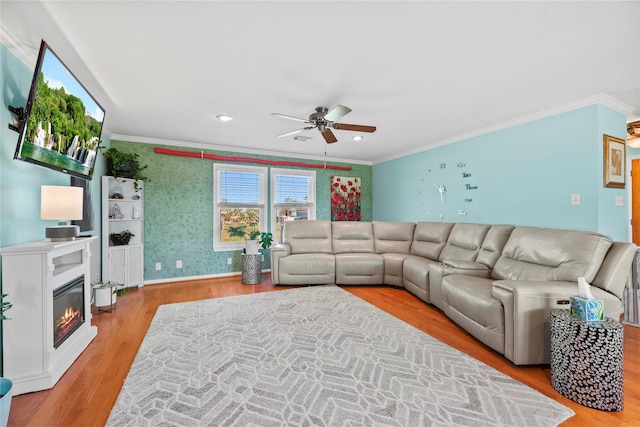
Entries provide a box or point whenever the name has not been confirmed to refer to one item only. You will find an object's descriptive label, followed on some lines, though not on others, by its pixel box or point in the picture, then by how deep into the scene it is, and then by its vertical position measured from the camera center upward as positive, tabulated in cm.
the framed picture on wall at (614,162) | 282 +53
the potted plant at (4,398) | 129 -91
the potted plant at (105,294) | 313 -96
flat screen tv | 161 +67
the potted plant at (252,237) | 451 -45
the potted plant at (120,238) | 389 -36
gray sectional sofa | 198 -62
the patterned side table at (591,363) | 156 -91
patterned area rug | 152 -116
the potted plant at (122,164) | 382 +72
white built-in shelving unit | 374 -21
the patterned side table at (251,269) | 439 -94
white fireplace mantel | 169 -68
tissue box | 166 -62
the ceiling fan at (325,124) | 292 +98
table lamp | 191 +5
